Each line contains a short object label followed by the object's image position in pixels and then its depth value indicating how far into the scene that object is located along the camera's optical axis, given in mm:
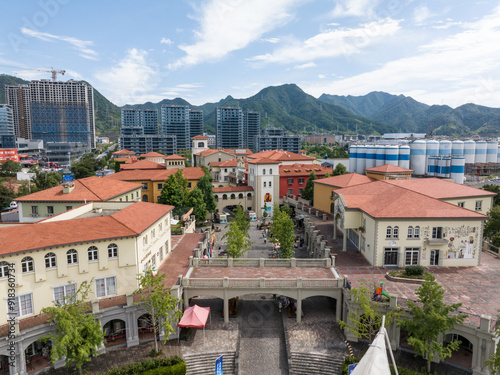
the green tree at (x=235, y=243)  37062
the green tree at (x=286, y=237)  40281
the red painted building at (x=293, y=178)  79875
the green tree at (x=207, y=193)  66912
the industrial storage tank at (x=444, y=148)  97688
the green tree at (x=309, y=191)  69062
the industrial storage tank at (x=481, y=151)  112875
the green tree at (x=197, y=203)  60875
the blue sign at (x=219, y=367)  21750
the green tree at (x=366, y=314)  23766
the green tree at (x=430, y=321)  21375
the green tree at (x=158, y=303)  24453
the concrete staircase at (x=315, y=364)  24102
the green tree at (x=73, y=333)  21141
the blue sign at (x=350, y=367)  21747
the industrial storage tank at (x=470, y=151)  111812
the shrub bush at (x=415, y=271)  30766
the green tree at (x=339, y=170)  84712
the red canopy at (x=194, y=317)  25797
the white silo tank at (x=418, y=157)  94000
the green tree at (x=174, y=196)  59281
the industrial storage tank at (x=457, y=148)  104800
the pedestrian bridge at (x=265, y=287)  28875
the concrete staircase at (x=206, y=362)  24578
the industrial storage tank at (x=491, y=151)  113625
